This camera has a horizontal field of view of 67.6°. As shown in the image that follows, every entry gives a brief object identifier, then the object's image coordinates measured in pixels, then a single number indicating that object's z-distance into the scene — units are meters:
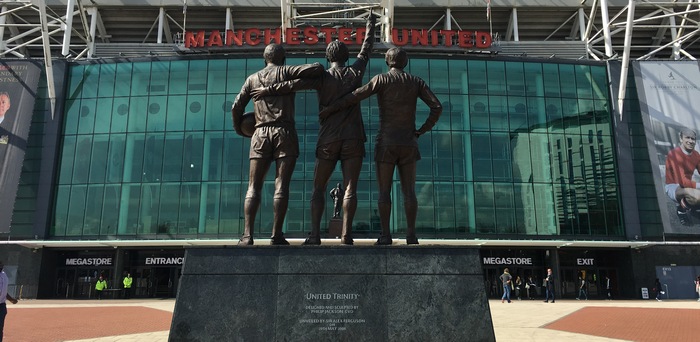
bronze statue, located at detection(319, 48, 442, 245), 8.62
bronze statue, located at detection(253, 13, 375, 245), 8.50
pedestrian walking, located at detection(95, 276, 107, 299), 31.41
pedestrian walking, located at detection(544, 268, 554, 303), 27.45
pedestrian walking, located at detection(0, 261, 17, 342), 8.53
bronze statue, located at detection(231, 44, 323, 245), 8.43
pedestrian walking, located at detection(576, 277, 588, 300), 32.81
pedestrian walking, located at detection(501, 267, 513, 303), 26.02
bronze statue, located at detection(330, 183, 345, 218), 23.89
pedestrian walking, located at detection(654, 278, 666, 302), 31.79
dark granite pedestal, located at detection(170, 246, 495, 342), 7.23
